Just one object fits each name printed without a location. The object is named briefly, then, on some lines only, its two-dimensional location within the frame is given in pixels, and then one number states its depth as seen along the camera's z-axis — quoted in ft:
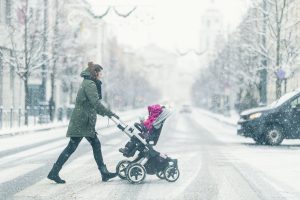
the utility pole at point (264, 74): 95.15
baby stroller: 30.14
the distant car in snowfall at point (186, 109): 228.02
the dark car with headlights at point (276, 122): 57.52
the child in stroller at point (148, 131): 30.48
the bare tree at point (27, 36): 102.32
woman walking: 29.27
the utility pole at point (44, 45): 108.29
